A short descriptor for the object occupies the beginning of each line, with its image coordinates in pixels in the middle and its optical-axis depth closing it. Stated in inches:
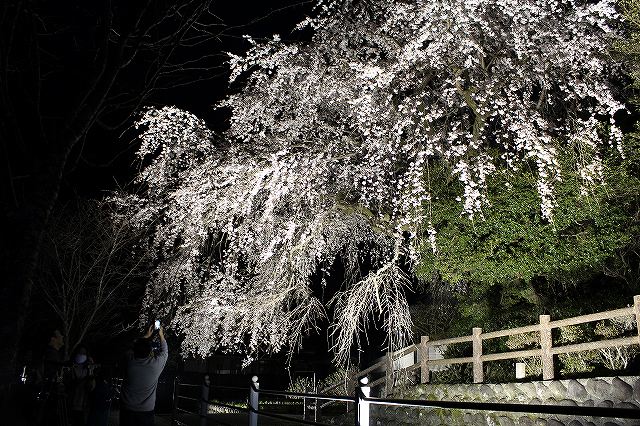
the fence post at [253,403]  245.4
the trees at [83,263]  692.1
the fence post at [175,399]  359.2
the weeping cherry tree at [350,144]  350.0
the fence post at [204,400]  312.0
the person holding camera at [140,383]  195.0
